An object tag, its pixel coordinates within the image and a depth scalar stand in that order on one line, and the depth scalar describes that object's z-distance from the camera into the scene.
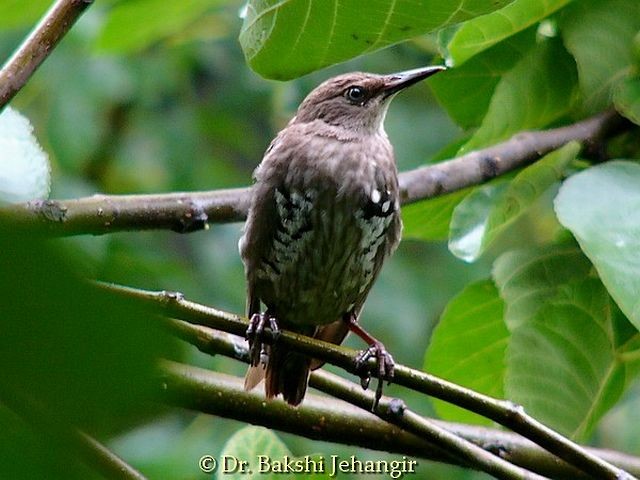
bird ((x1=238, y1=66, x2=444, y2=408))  5.55
